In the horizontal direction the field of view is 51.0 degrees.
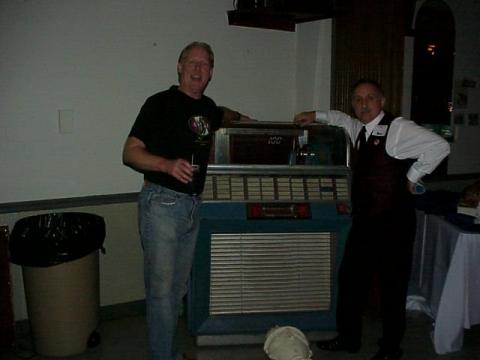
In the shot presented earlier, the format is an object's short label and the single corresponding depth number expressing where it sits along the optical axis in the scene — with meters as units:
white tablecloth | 2.82
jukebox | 2.75
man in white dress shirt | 2.61
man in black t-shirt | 2.28
